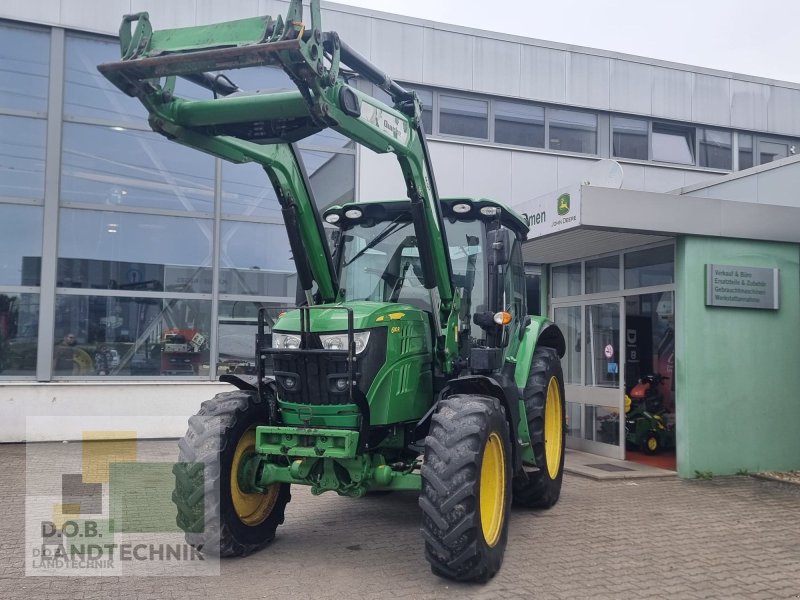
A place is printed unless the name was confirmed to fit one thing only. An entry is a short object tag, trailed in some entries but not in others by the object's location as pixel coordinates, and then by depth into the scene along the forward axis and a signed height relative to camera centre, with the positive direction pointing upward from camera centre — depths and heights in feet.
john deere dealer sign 27.94 +5.18
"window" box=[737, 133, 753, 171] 52.95 +13.77
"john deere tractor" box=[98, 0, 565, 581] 14.65 +0.08
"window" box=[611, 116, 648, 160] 49.34 +13.69
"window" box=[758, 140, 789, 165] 53.62 +13.96
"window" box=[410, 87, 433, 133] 44.50 +13.86
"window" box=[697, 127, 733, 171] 51.96 +13.69
